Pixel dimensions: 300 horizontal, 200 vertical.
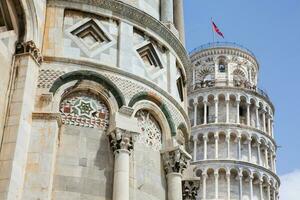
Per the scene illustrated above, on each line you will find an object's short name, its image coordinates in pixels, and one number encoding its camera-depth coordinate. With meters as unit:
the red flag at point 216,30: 59.41
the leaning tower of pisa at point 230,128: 52.41
